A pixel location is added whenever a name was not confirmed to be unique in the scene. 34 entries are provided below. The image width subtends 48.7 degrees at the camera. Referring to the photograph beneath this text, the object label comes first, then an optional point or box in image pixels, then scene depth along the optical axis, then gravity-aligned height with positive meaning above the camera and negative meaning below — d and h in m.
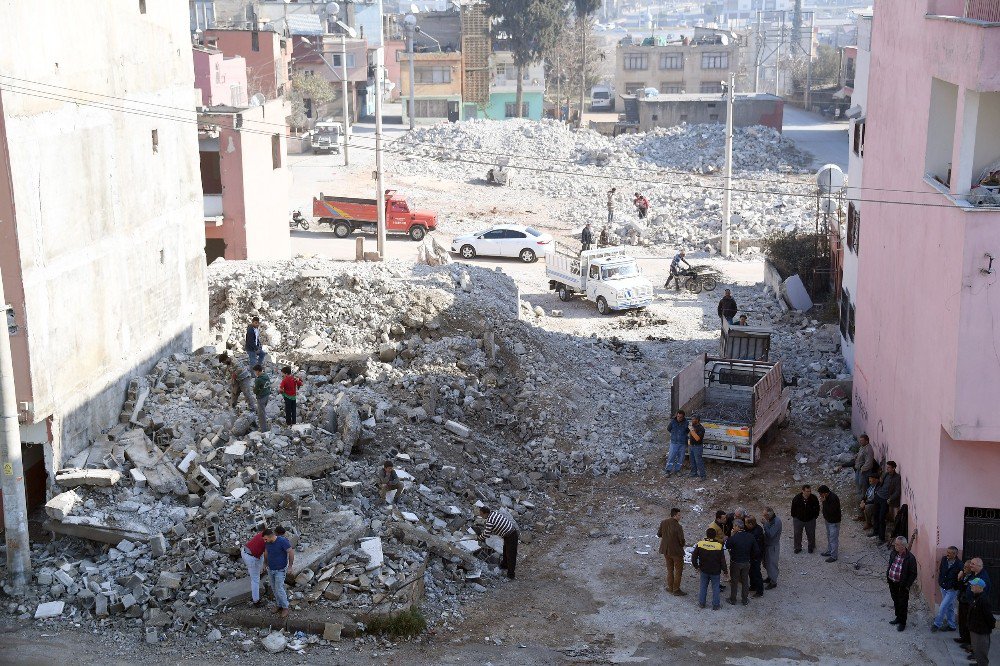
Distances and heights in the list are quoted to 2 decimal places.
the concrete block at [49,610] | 14.95 -6.87
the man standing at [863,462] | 19.75 -6.60
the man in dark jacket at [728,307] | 30.05 -5.79
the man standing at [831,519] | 17.33 -6.62
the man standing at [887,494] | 17.86 -6.41
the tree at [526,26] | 89.19 +5.14
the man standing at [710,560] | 15.73 -6.57
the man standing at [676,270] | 37.34 -5.94
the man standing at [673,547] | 16.38 -6.66
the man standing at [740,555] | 15.77 -6.55
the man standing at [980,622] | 13.82 -6.52
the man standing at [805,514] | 17.55 -6.63
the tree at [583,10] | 94.39 +6.75
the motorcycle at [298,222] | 47.97 -5.55
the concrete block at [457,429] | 21.09 -6.31
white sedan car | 42.50 -5.76
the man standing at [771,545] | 16.45 -6.68
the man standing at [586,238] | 42.56 -5.58
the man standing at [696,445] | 21.03 -6.63
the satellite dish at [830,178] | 36.69 -2.91
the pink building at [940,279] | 14.56 -2.71
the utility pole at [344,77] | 48.88 +0.63
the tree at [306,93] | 76.75 -0.13
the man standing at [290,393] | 18.86 -5.06
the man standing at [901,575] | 14.97 -6.47
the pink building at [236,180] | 35.12 -2.82
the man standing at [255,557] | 14.59 -6.05
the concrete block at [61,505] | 16.17 -5.94
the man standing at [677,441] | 21.05 -6.59
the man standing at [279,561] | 14.45 -6.06
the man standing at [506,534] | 16.94 -6.68
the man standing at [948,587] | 14.80 -6.57
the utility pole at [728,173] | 41.24 -3.10
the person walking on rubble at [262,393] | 18.48 -4.97
